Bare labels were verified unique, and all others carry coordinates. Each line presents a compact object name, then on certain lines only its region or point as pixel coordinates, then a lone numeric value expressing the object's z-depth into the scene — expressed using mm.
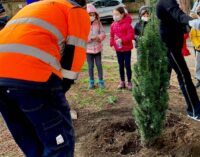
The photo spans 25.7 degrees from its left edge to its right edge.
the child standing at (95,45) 7383
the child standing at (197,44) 6328
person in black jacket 5348
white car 24656
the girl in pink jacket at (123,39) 7276
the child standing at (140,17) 7227
